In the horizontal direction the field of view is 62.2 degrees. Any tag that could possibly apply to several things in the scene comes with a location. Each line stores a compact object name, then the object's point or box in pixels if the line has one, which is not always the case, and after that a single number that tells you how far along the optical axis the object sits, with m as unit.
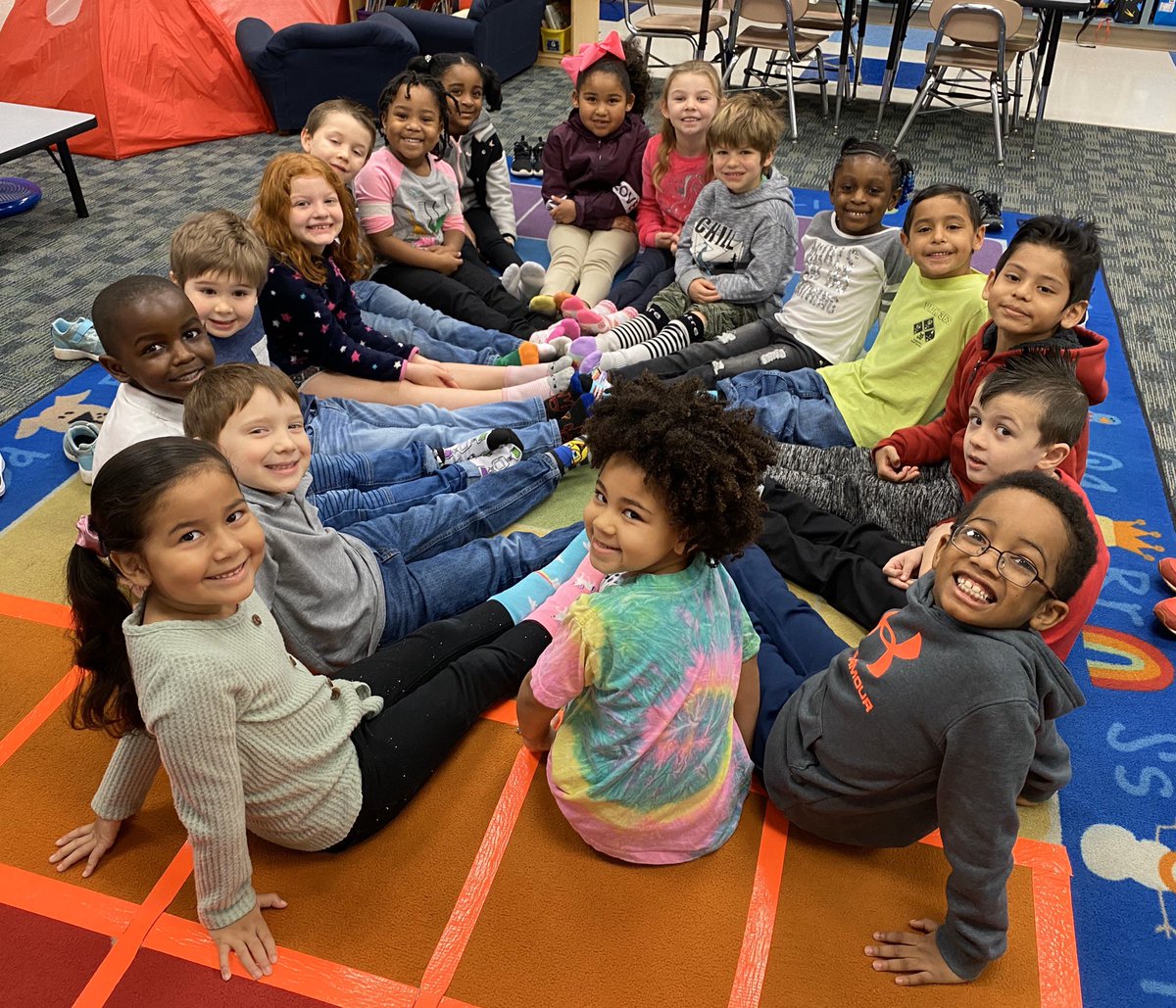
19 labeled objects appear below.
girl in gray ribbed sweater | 1.33
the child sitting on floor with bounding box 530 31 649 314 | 3.62
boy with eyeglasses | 1.31
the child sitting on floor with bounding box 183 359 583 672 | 1.77
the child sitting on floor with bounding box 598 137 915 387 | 2.79
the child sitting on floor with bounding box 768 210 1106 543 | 2.11
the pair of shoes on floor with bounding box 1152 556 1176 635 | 2.23
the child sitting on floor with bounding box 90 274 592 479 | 2.00
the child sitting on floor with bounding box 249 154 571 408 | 2.64
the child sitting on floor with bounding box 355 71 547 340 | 3.27
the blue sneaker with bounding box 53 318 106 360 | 3.25
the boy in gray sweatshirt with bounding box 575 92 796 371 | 3.02
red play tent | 4.91
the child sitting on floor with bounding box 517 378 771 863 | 1.37
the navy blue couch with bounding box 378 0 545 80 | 5.45
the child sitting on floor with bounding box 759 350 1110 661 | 1.94
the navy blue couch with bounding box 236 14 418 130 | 5.07
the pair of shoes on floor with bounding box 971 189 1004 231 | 3.31
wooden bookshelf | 6.40
